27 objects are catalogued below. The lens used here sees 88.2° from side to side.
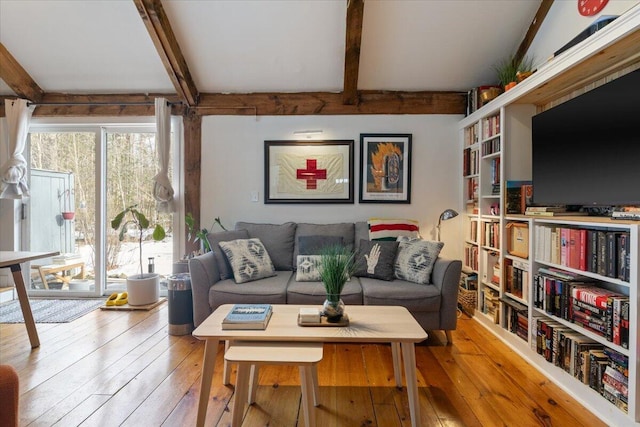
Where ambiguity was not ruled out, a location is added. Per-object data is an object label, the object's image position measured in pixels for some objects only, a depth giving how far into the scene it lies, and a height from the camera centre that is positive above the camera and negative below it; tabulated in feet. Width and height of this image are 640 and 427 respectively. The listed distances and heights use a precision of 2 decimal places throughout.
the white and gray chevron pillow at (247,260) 9.12 -1.30
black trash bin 9.10 -2.50
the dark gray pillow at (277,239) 10.52 -0.80
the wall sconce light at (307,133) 11.93 +2.95
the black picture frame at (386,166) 11.85 +1.74
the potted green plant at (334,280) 5.57 -1.12
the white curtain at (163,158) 11.69 +2.01
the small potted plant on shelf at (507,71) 9.52 +4.25
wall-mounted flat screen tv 5.59 +1.30
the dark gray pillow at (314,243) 10.10 -0.89
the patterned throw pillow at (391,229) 10.55 -0.47
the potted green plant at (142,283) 11.07 -2.34
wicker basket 10.48 -2.77
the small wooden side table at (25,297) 8.15 -2.07
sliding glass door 12.68 +0.39
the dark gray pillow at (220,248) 9.41 -0.96
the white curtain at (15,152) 11.57 +2.22
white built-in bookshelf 5.41 -0.95
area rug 10.13 -3.18
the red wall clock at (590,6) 7.22 +4.75
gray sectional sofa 8.40 -2.00
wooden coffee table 5.08 -1.89
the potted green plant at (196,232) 10.95 -0.63
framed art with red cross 11.90 +1.56
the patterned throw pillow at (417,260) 8.91 -1.27
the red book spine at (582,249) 6.19 -0.66
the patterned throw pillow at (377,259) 9.38 -1.29
